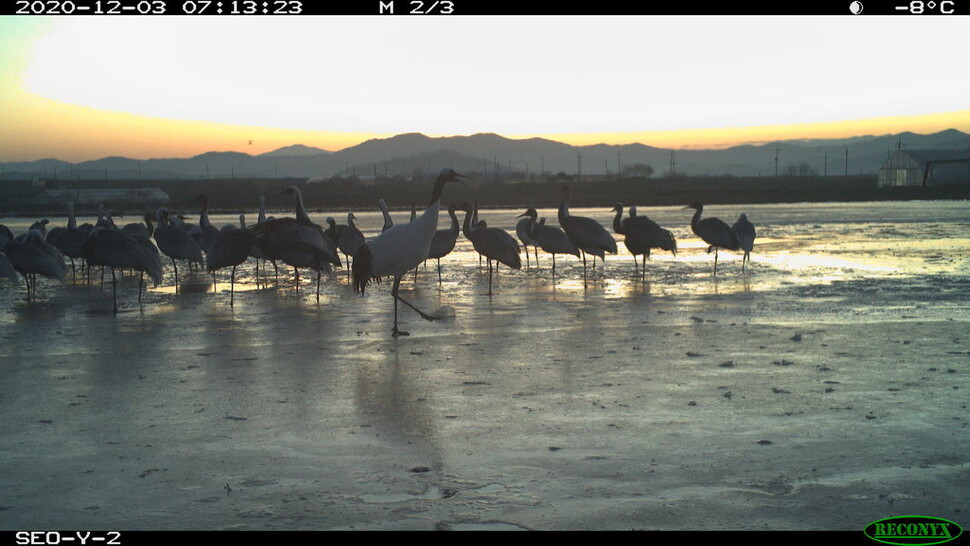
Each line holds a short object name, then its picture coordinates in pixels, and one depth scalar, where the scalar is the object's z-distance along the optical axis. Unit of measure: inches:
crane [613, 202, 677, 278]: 803.4
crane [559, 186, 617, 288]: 788.6
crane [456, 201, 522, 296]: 720.3
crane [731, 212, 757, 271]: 826.2
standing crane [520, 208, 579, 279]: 796.6
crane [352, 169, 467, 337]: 474.9
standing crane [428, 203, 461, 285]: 735.1
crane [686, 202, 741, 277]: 824.9
